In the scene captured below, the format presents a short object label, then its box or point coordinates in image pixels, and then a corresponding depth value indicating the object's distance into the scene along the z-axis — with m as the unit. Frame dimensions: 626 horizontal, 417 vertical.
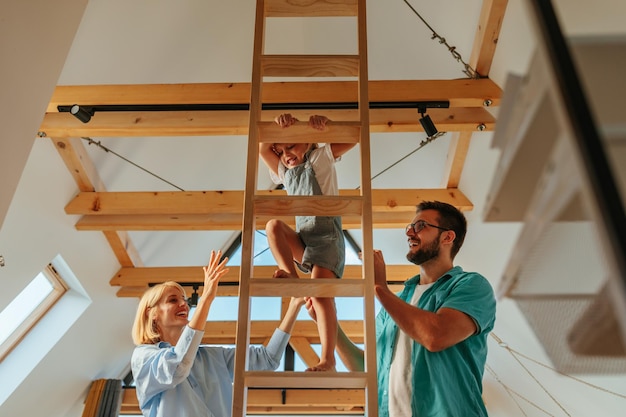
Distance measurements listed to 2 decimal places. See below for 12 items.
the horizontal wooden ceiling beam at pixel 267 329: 5.61
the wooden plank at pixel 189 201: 4.06
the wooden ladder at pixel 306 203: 1.67
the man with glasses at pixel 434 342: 1.76
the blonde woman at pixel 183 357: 2.02
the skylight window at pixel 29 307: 4.48
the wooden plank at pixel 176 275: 4.92
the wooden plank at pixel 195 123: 3.31
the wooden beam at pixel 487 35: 2.97
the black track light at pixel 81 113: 3.12
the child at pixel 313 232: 2.12
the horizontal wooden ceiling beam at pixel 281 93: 3.17
